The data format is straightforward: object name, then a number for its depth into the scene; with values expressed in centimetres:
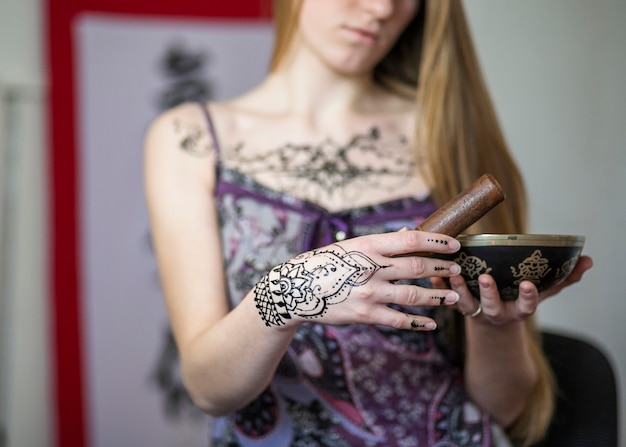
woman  114
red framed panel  230
